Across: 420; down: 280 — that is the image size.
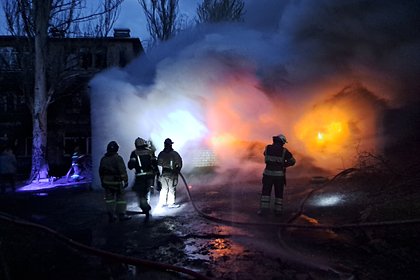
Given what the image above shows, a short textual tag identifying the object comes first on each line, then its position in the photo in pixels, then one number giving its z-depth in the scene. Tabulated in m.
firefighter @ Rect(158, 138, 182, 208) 8.12
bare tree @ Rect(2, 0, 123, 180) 15.61
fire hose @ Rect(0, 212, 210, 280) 3.69
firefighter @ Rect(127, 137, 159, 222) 7.11
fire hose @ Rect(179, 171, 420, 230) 4.73
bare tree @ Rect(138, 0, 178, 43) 22.22
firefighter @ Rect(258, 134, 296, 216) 7.07
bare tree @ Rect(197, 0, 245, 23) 20.83
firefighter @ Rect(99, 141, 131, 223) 6.86
